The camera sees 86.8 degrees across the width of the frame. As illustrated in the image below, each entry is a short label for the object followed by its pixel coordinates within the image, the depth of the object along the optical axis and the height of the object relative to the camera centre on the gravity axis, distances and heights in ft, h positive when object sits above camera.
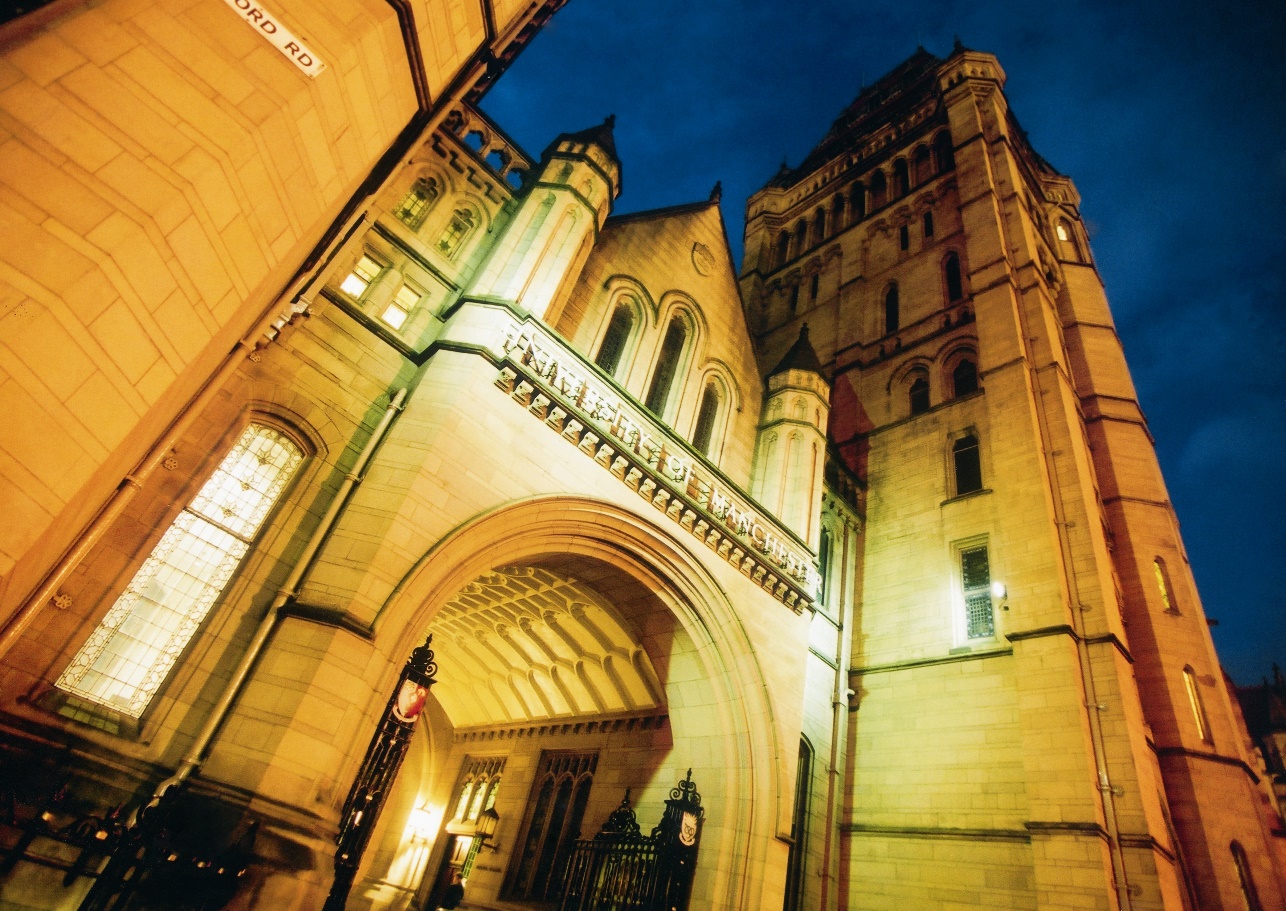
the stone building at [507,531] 13.84 +13.22
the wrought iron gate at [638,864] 29.99 +3.25
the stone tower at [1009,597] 36.91 +25.84
